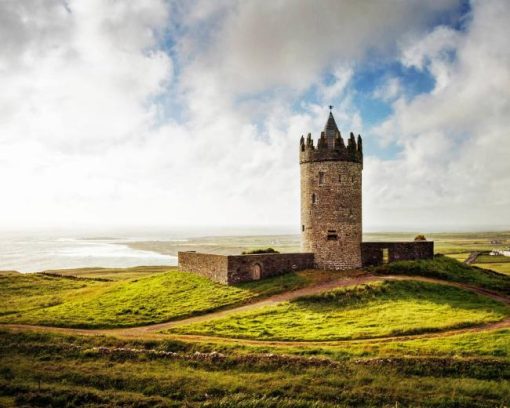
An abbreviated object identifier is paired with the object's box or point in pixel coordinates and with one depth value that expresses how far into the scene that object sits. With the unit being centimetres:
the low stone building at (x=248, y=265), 3052
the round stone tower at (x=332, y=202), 3325
